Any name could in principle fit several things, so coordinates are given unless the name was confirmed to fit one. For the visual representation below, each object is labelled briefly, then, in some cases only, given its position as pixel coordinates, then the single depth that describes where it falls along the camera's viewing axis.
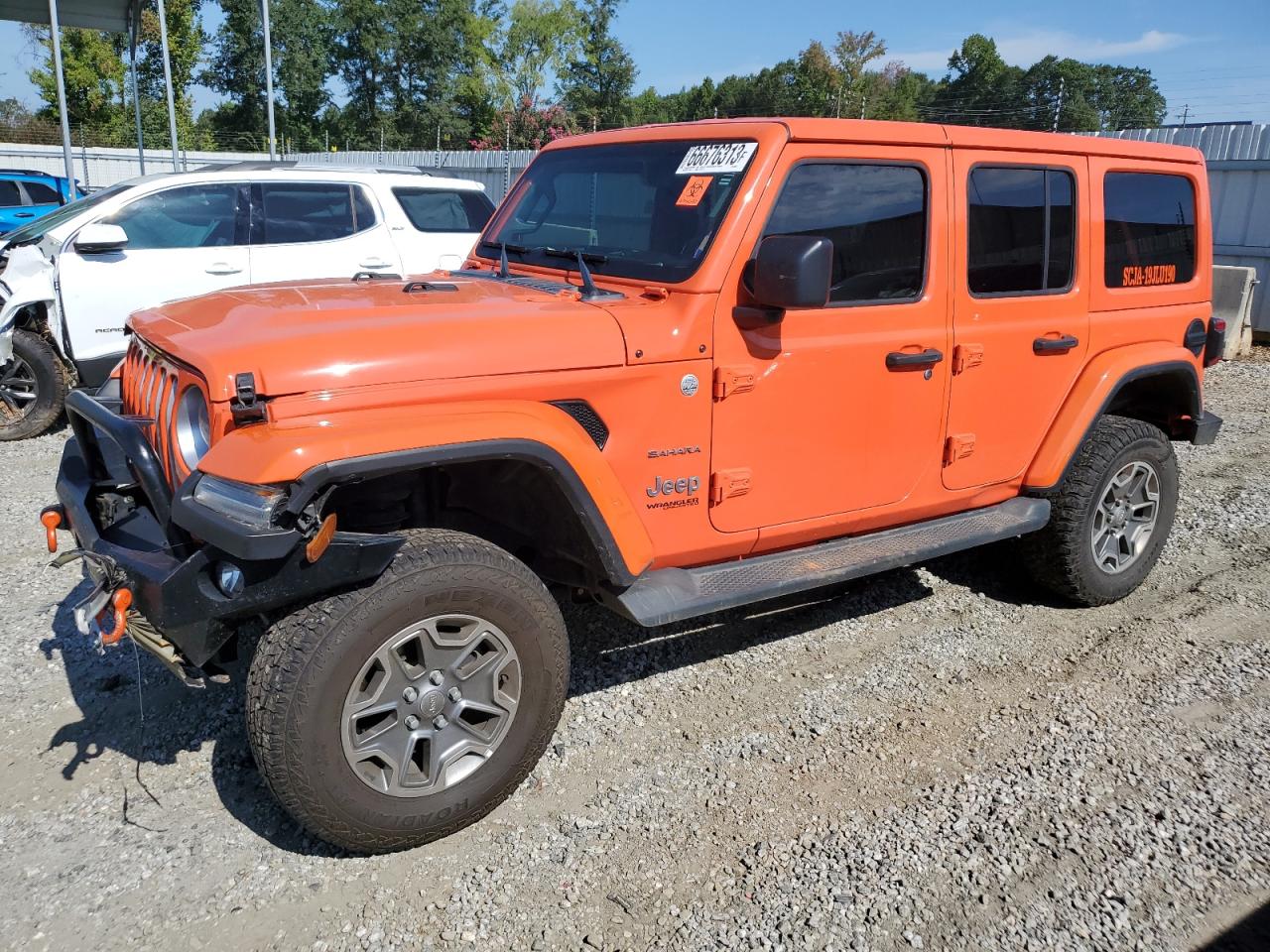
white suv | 6.71
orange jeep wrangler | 2.52
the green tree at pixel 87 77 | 43.03
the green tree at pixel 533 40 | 59.69
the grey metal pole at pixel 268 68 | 16.05
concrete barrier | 11.34
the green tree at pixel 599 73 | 60.50
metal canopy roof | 17.02
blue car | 13.63
